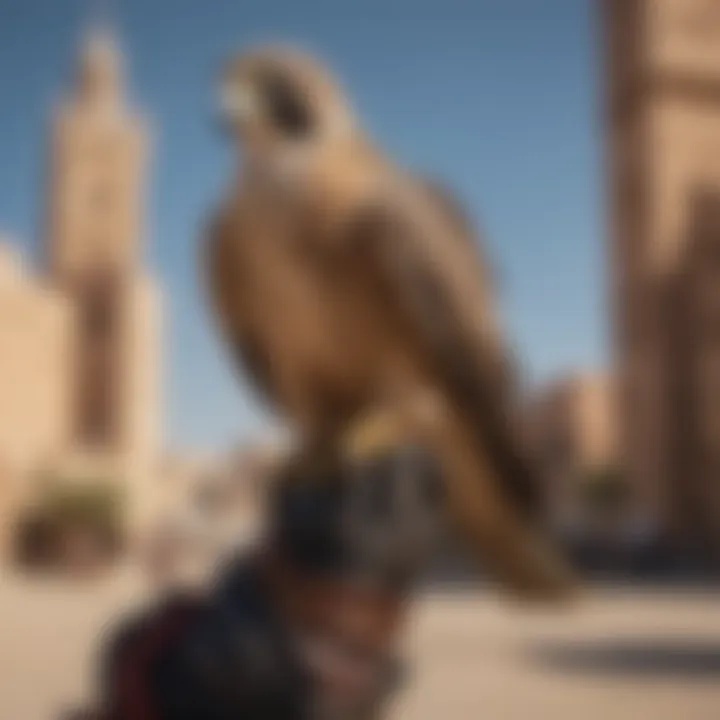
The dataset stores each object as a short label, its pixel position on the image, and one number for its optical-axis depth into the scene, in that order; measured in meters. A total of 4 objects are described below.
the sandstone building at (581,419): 30.67
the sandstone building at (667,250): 17.81
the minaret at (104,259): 21.72
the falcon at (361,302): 1.52
